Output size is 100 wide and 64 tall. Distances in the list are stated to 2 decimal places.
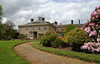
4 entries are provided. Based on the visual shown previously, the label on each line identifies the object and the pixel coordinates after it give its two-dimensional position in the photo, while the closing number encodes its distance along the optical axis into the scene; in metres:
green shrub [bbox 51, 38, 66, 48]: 8.82
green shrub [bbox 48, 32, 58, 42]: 10.16
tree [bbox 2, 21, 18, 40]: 30.47
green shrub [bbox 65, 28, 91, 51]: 6.75
